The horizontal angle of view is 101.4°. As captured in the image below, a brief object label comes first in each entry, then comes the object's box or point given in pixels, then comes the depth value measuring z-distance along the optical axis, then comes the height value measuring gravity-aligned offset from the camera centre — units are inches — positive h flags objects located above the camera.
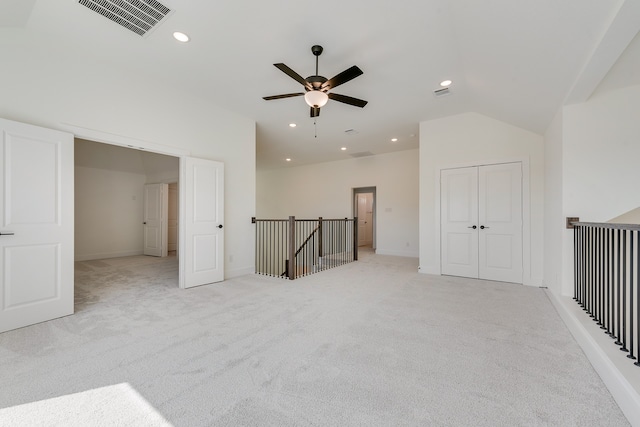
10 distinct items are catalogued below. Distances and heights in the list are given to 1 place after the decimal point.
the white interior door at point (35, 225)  101.4 -4.3
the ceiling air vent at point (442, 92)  153.4 +73.0
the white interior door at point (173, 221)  337.1 -8.7
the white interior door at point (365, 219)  380.5 -7.3
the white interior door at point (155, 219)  289.1 -5.4
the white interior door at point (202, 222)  159.2 -5.1
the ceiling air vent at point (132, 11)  94.1 +76.1
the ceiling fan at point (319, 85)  103.5 +54.7
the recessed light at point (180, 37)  109.8 +75.9
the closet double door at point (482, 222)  175.8 -5.4
